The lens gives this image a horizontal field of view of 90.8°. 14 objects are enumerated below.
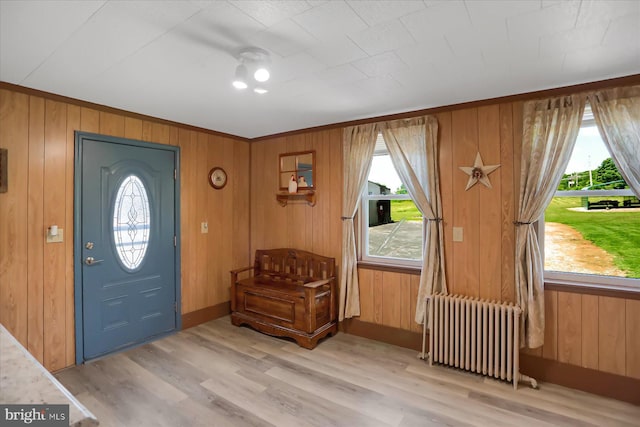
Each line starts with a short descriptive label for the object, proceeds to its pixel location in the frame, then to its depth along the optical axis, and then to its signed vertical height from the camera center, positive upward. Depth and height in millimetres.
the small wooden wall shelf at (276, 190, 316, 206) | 3803 +206
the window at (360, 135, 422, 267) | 3332 -76
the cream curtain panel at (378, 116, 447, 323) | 2998 +236
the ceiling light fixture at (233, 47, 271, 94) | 1896 +930
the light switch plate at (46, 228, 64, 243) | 2670 -208
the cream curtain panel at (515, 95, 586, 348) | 2453 +274
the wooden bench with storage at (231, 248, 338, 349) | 3227 -903
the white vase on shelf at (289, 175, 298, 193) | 3855 +331
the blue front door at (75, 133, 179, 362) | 2875 -291
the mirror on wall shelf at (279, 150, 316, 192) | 3811 +550
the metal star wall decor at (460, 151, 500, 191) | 2797 +365
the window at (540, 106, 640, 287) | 2430 -87
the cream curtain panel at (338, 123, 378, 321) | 3420 +152
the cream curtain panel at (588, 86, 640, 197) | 2238 +629
